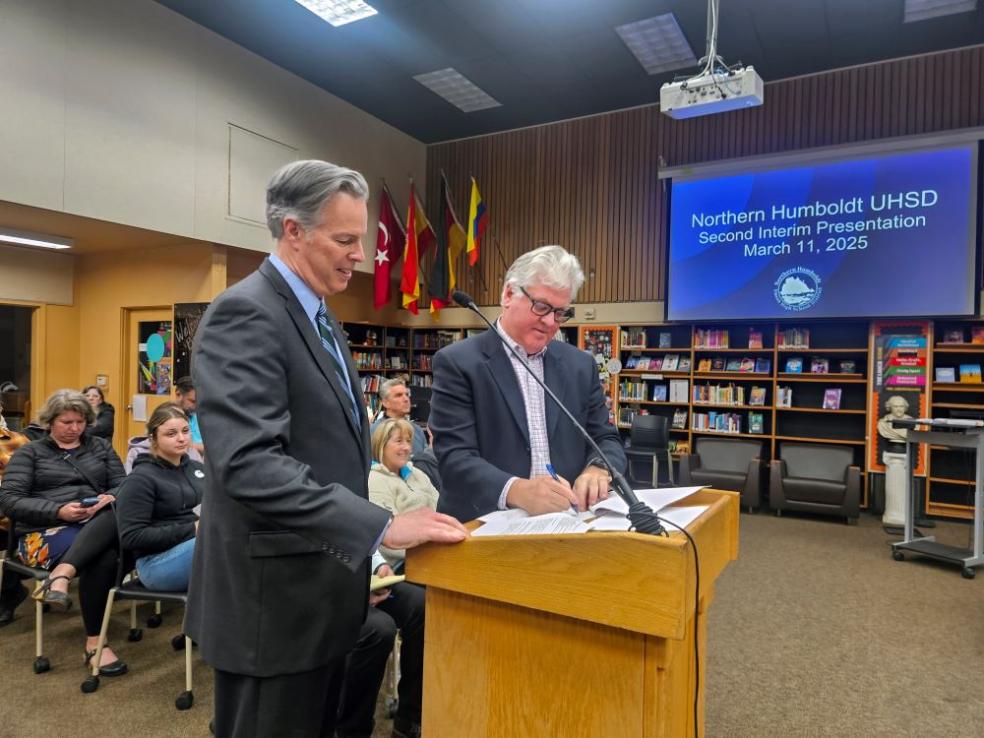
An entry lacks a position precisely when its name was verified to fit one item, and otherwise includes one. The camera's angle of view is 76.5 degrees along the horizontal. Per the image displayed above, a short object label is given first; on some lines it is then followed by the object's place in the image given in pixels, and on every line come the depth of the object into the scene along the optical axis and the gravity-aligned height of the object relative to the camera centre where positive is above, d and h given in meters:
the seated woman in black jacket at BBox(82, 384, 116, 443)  6.05 -0.59
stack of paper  1.09 -0.29
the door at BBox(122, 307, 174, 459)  7.20 -0.07
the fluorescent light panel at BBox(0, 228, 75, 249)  6.08 +1.17
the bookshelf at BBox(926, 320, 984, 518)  6.46 -0.25
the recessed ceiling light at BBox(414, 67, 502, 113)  7.68 +3.54
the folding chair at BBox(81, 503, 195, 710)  2.69 -1.12
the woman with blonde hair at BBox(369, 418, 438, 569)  3.09 -0.57
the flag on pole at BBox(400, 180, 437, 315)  8.55 +1.46
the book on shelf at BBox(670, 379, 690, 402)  7.84 -0.26
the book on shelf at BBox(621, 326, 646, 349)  8.17 +0.41
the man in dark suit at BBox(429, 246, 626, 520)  1.71 -0.10
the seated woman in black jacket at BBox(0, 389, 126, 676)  3.08 -0.81
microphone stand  1.03 -0.25
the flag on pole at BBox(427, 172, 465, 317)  8.81 +1.56
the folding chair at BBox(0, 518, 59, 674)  2.99 -1.13
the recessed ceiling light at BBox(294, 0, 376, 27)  6.12 +3.51
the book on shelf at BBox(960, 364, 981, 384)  6.45 +0.02
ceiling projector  4.88 +2.23
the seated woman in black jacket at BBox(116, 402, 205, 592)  2.85 -0.72
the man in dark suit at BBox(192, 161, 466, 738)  1.02 -0.22
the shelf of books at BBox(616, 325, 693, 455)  7.88 -0.10
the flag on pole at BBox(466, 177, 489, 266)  8.83 +2.02
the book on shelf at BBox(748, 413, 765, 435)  7.38 -0.63
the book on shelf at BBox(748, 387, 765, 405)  7.42 -0.30
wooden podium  0.97 -0.48
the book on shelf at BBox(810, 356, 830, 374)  7.11 +0.07
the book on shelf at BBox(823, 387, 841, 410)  7.07 -0.30
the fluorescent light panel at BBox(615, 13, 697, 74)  6.38 +3.51
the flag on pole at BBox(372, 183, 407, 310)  8.45 +1.63
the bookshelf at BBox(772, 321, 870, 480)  7.03 -0.13
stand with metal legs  4.68 -1.03
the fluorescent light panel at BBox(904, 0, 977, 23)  6.00 +3.58
